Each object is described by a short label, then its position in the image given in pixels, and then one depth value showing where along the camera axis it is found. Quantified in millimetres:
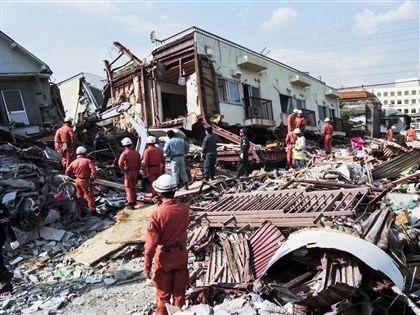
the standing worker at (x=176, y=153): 8328
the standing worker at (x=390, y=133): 15816
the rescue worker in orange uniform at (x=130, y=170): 7418
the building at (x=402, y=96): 66125
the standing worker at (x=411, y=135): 16762
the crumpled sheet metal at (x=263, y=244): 4398
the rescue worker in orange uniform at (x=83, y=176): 7176
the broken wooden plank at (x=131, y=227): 5859
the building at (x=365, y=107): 29000
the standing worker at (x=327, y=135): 13320
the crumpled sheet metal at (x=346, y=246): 3262
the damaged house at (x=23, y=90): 14445
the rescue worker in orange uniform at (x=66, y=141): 8383
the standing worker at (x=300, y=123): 11930
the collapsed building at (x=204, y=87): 13516
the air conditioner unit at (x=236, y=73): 14955
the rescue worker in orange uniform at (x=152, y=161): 7695
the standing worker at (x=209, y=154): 9320
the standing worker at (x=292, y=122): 12030
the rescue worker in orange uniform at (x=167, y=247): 3502
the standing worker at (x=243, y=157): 10164
